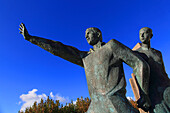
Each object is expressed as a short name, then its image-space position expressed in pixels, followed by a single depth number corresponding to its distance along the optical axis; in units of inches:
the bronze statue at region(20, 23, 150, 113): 92.2
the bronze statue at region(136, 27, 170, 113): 100.3
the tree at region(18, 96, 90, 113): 597.6
